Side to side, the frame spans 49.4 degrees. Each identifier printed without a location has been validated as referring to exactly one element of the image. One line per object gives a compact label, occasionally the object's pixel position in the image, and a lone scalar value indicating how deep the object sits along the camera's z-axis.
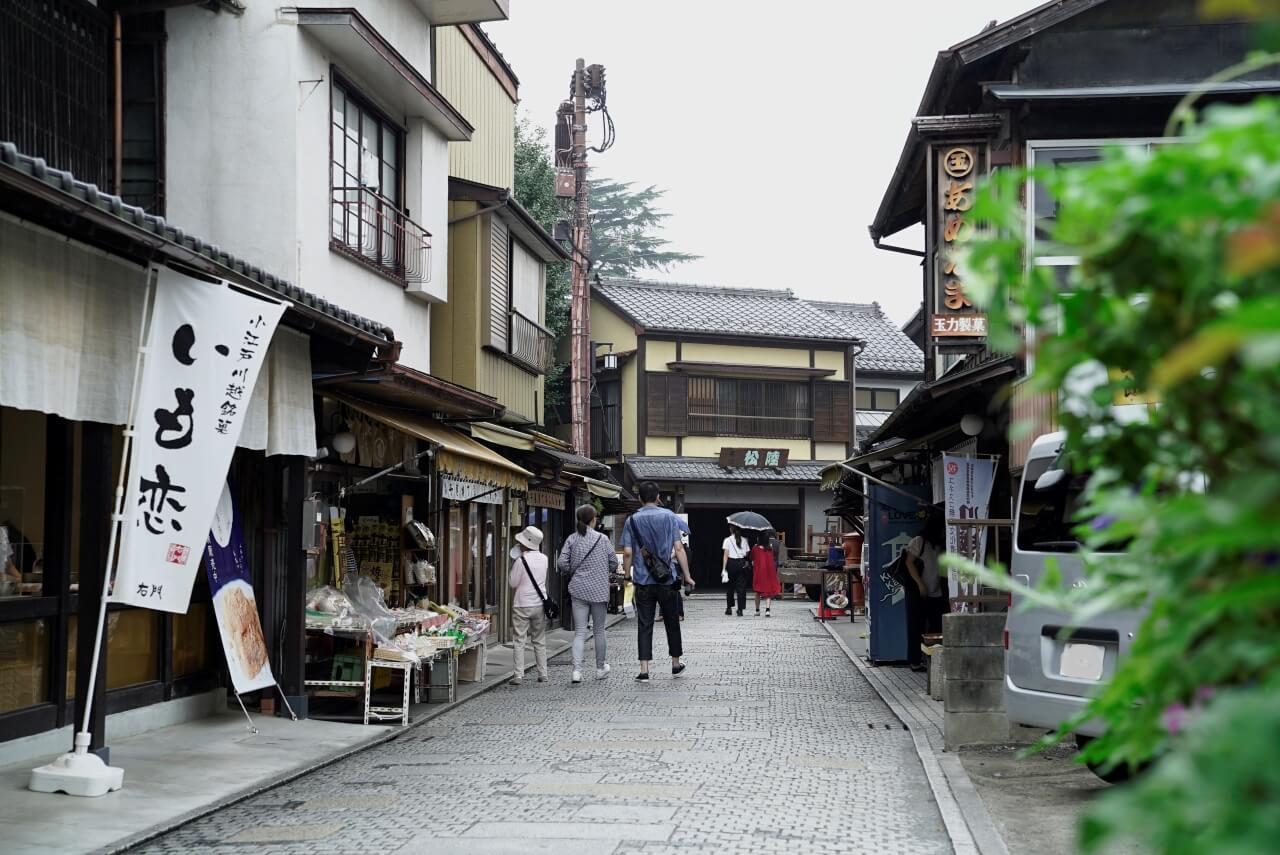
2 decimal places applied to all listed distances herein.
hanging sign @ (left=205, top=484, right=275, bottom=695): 11.17
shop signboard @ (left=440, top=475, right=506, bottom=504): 18.19
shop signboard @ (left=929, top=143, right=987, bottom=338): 13.71
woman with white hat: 16.25
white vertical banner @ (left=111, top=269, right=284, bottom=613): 8.89
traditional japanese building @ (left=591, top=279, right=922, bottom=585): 43.59
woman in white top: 32.09
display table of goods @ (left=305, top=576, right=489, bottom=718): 12.83
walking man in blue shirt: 16.80
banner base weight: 8.66
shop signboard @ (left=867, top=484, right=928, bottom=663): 18.22
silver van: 8.82
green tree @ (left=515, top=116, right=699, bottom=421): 57.12
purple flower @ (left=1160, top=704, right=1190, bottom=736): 2.25
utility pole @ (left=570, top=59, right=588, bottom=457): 27.77
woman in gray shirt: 16.64
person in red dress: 33.38
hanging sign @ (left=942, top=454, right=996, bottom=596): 14.24
